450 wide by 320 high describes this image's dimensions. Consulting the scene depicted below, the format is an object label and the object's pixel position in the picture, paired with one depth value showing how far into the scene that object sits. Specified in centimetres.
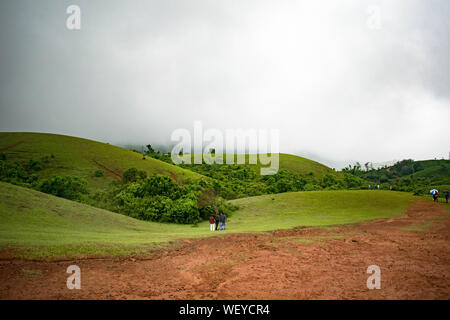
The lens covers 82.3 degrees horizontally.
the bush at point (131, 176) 4948
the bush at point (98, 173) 7025
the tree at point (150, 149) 14332
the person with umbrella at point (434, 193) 4036
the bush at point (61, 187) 4025
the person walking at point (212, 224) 2776
